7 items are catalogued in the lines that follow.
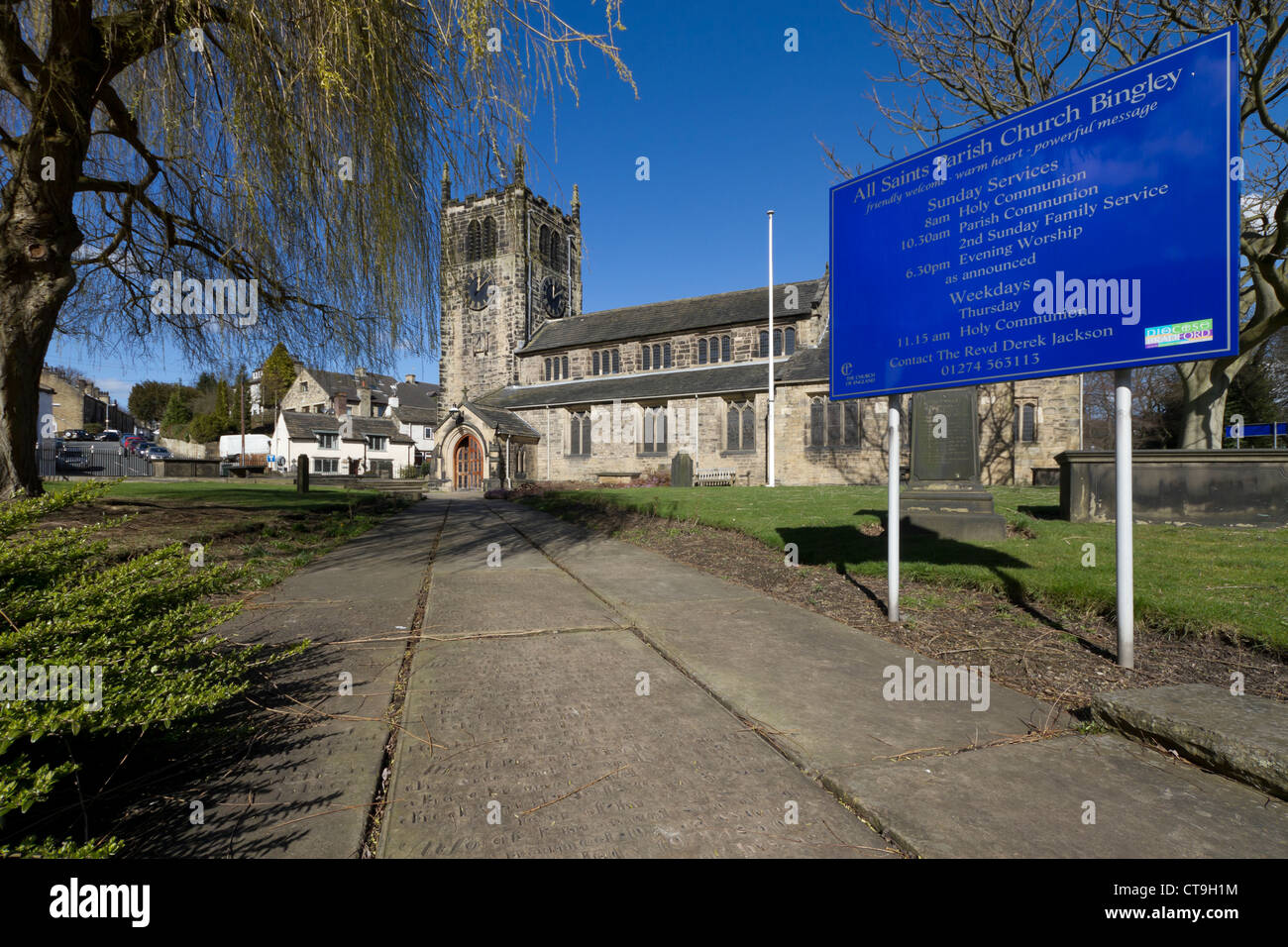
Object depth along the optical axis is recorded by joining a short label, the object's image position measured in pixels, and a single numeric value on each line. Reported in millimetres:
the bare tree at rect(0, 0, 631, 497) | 4238
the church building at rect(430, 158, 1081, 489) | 26047
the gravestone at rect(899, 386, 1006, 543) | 8555
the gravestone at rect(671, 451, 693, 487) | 26516
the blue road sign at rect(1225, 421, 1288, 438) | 30194
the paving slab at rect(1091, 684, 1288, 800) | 2215
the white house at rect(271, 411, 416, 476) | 50188
